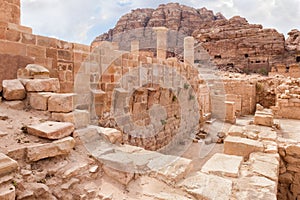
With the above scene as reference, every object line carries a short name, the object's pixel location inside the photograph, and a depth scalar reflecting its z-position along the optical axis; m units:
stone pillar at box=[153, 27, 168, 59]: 9.06
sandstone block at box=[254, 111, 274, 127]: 5.41
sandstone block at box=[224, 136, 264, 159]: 3.61
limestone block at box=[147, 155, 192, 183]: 2.22
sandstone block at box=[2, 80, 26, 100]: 2.71
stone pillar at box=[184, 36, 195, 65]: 11.65
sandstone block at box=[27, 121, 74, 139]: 2.10
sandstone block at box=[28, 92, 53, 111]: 2.70
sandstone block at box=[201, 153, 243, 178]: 2.50
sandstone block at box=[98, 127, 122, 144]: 2.74
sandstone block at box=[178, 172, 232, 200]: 1.98
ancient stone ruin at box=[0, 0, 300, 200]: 1.92
